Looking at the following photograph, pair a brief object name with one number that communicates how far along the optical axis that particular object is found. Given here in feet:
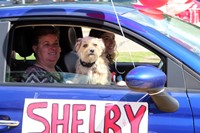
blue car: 12.34
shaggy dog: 15.56
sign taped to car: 12.60
